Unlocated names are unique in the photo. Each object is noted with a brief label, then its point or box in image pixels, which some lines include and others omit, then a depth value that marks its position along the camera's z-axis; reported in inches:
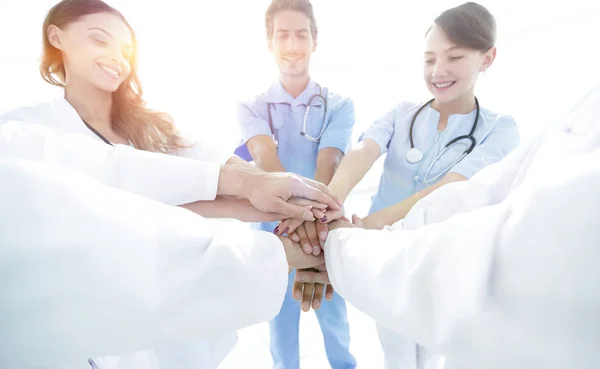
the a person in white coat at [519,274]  10.7
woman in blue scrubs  40.9
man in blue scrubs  52.0
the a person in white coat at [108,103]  36.0
